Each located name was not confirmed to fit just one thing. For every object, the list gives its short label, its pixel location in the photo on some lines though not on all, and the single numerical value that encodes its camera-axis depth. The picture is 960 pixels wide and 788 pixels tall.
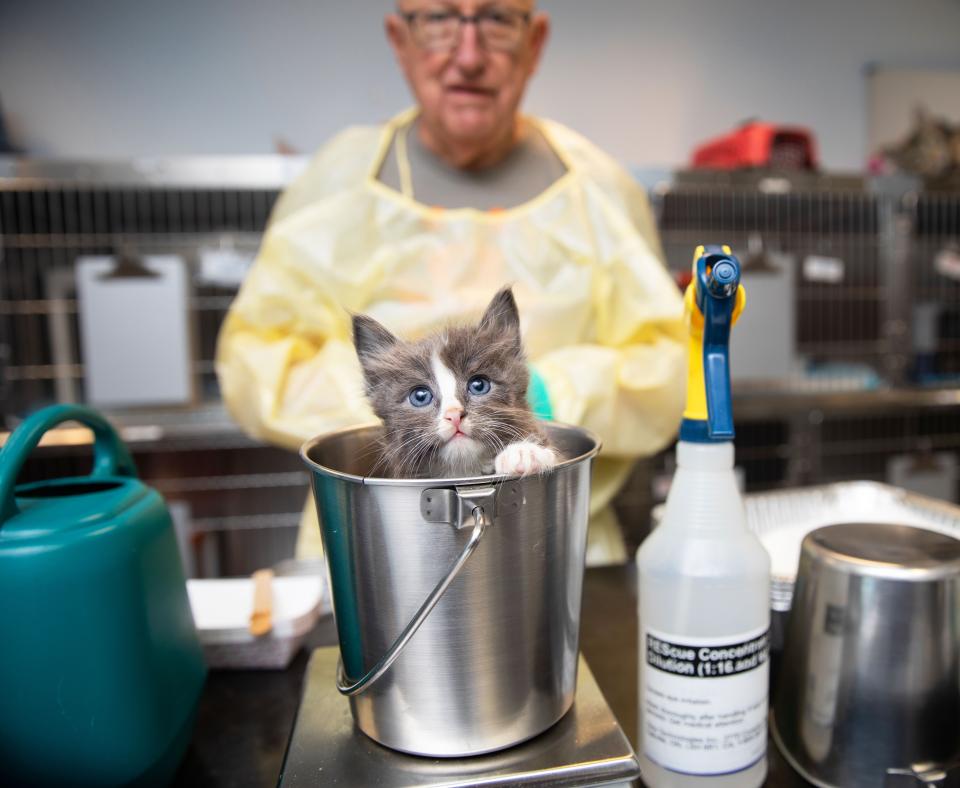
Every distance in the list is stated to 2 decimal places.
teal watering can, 0.41
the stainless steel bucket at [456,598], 0.38
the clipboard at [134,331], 1.89
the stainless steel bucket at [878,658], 0.44
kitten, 0.49
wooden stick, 0.64
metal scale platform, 0.42
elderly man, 1.03
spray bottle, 0.43
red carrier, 2.13
